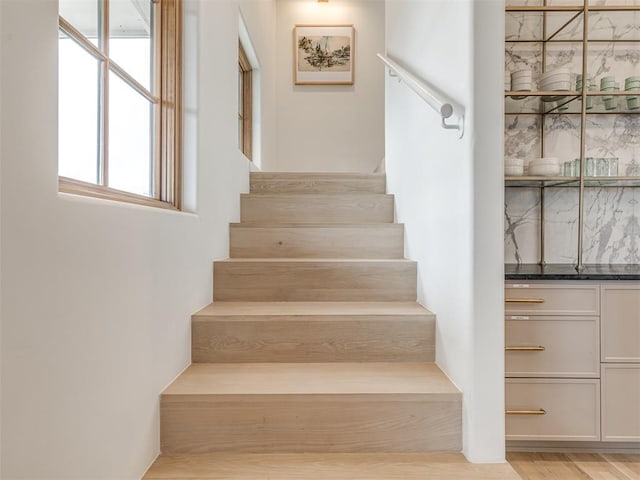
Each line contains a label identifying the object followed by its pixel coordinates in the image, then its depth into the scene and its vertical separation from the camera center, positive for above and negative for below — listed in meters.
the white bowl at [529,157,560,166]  2.25 +0.41
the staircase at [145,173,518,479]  1.28 -0.50
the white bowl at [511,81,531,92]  2.21 +0.82
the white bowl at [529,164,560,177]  2.25 +0.36
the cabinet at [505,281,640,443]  1.92 -0.64
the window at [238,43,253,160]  3.64 +1.18
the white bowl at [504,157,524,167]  2.25 +0.41
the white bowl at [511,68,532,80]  2.20 +0.88
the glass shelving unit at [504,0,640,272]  2.26 +1.16
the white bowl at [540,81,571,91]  2.21 +0.83
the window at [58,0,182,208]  1.02 +0.44
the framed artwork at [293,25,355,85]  4.58 +2.06
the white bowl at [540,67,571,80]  2.20 +0.89
